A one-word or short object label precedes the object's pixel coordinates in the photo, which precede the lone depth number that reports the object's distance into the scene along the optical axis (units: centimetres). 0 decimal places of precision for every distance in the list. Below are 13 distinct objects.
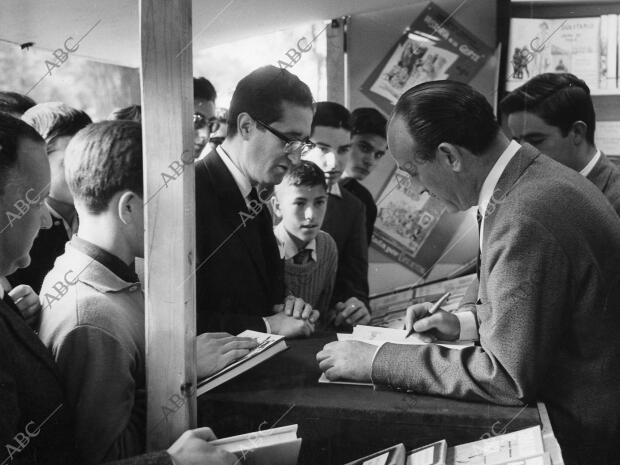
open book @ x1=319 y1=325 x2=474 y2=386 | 174
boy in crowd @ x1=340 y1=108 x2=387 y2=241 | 369
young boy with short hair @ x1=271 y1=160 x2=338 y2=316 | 279
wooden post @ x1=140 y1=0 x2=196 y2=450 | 123
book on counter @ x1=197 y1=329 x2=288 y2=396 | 142
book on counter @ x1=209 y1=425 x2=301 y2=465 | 121
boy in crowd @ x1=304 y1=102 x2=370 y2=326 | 307
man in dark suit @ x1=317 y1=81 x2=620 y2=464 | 133
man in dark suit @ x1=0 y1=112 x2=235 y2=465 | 118
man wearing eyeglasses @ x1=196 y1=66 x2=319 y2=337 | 197
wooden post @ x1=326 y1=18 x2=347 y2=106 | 414
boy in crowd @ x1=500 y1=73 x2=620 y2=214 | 252
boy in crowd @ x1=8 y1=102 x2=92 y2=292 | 219
